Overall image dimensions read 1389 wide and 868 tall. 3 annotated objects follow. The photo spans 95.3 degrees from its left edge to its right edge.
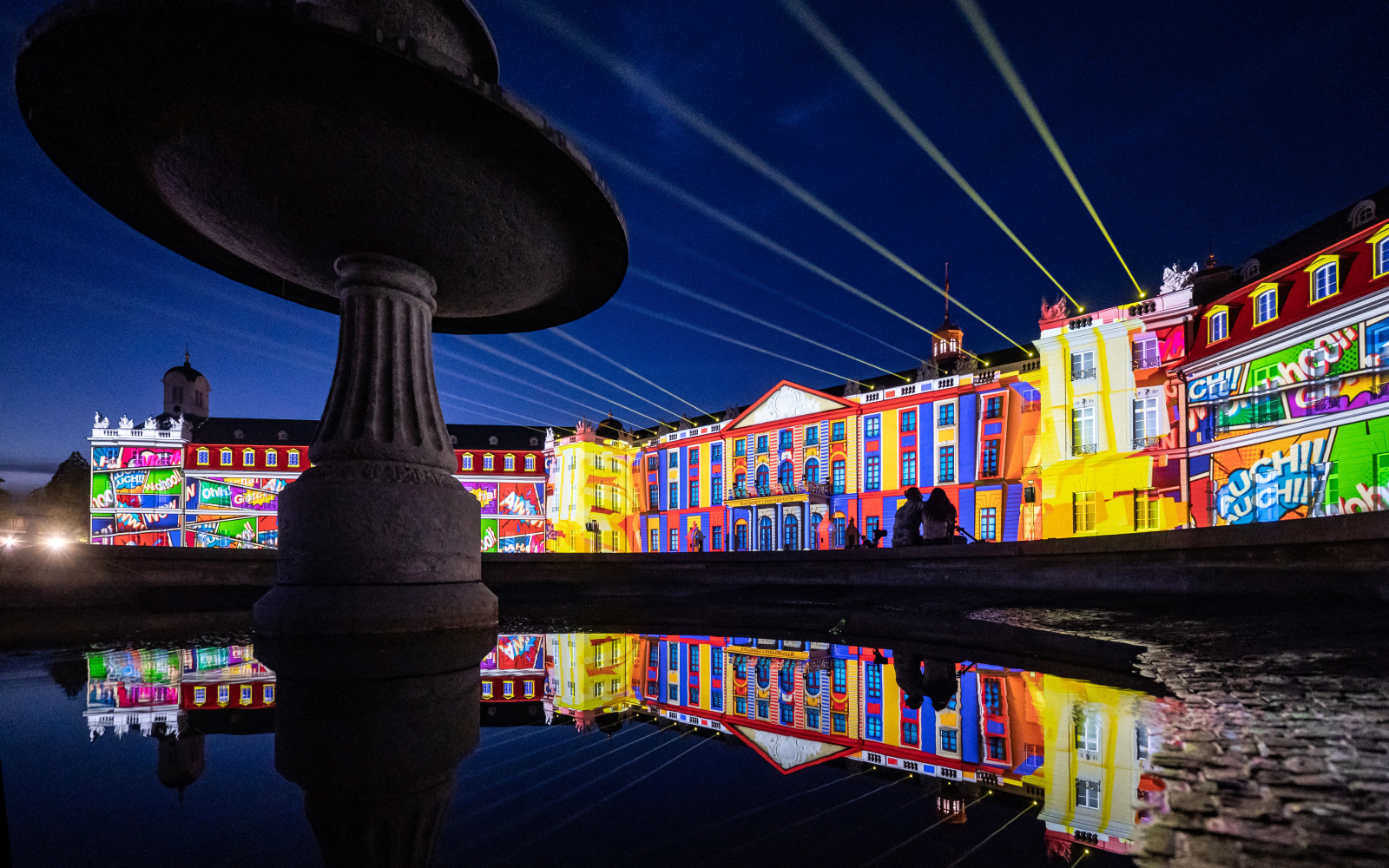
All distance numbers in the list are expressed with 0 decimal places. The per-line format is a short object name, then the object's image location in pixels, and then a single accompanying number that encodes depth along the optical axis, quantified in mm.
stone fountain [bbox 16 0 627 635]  4332
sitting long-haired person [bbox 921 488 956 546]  11938
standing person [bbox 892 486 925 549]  12148
